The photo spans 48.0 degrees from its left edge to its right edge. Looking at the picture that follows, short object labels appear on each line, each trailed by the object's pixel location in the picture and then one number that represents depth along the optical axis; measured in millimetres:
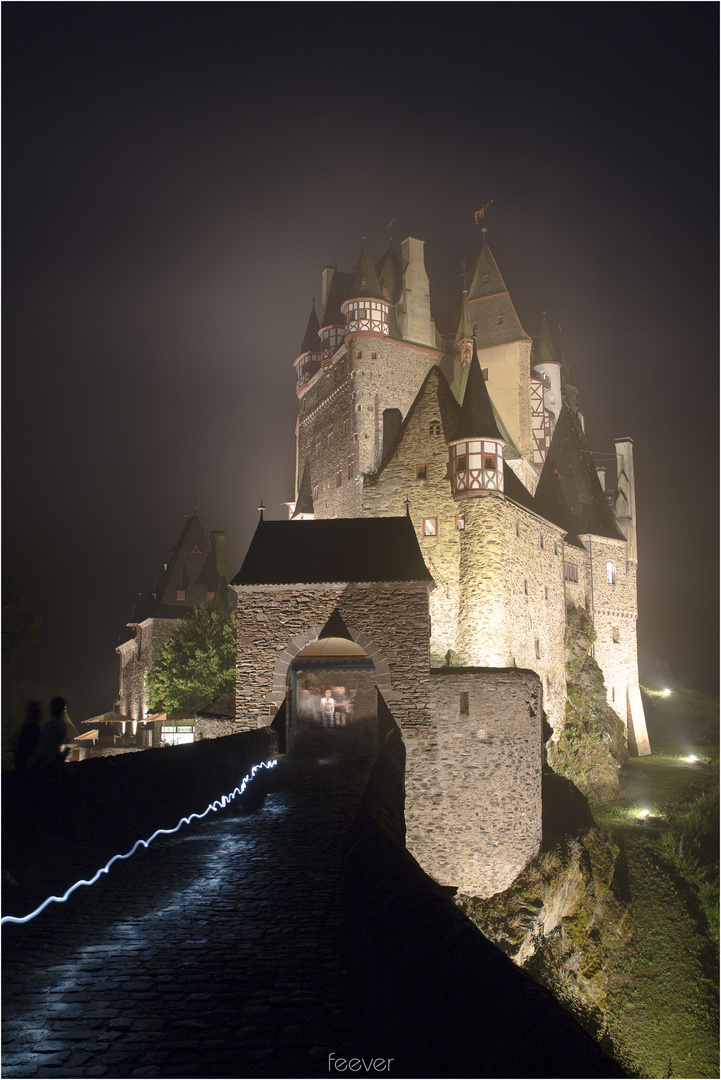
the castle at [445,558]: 20062
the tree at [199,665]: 35750
